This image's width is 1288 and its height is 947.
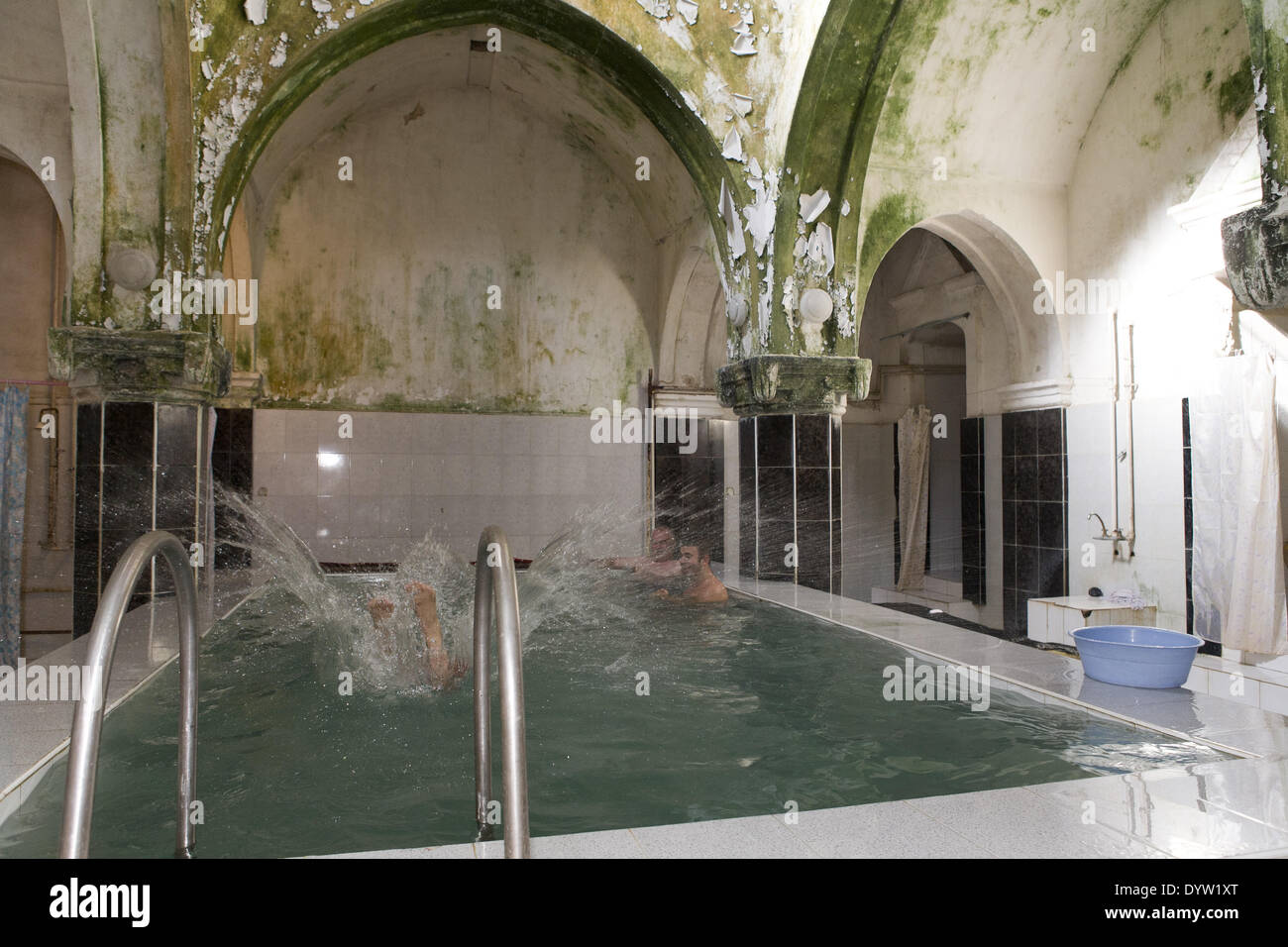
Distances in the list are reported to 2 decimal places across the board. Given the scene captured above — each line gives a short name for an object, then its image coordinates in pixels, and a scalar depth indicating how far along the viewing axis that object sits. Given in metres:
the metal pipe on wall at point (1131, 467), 7.39
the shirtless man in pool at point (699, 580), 6.74
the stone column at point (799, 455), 7.14
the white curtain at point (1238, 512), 6.02
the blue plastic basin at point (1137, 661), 3.93
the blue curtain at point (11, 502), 7.37
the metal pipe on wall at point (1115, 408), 7.47
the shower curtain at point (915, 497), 11.64
